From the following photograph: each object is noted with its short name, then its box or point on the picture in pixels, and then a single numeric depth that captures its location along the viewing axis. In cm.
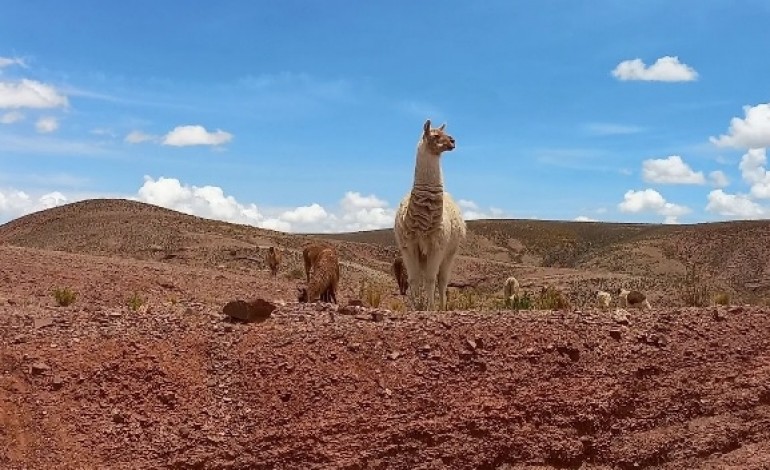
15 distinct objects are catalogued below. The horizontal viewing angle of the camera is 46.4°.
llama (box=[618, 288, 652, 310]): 1663
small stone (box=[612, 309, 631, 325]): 944
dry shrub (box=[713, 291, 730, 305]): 1346
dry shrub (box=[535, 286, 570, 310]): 1359
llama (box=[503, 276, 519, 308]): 2315
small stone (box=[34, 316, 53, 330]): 886
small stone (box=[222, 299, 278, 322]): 930
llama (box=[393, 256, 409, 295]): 1782
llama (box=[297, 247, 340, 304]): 1449
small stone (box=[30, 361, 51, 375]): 817
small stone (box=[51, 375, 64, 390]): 811
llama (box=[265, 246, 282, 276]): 3037
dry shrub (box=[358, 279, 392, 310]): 1358
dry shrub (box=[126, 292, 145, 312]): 1034
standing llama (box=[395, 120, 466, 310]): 1220
